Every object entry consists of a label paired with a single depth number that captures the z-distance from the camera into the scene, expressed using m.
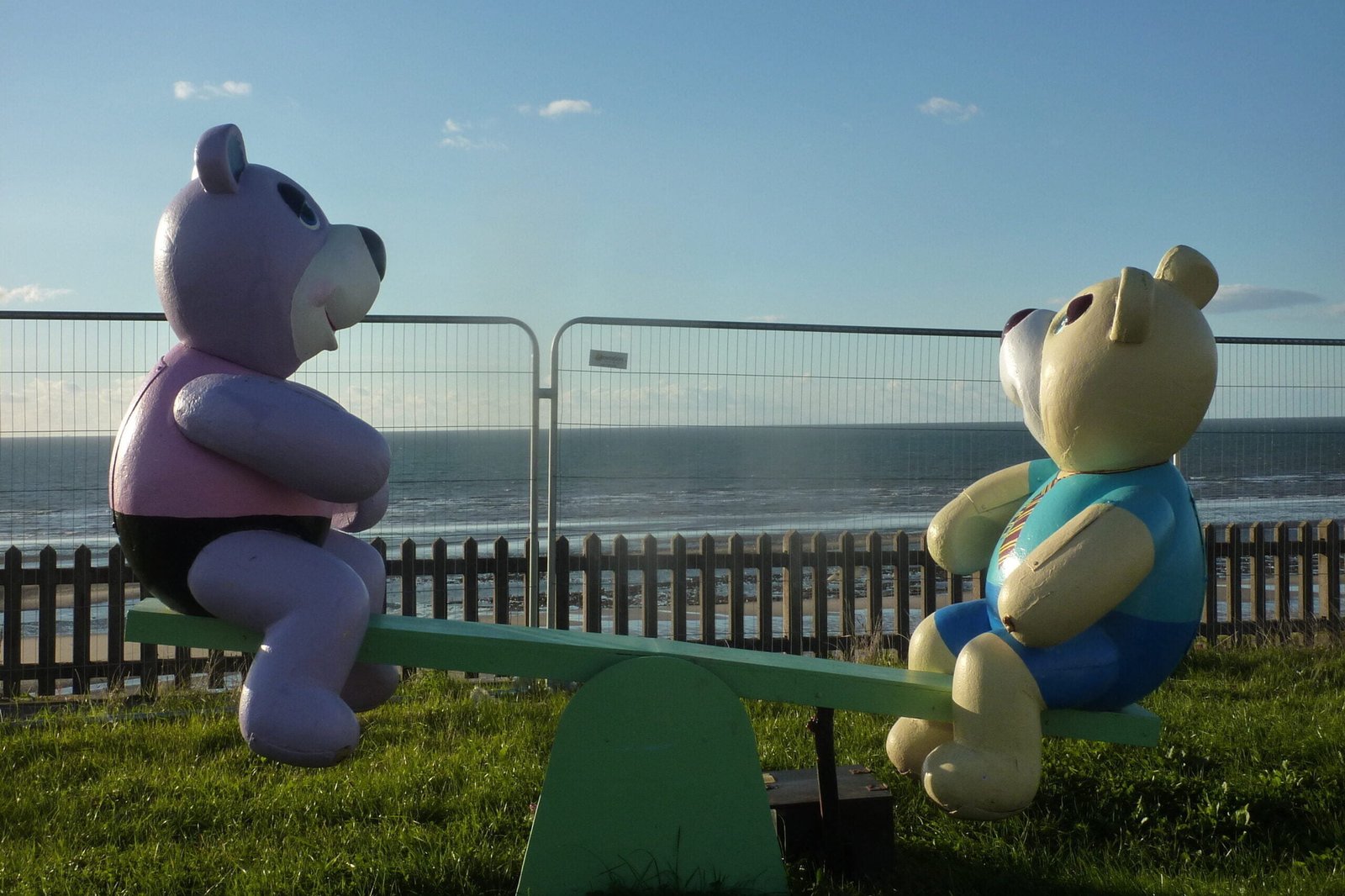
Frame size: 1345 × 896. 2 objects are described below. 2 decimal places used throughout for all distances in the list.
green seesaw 2.72
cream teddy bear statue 2.72
